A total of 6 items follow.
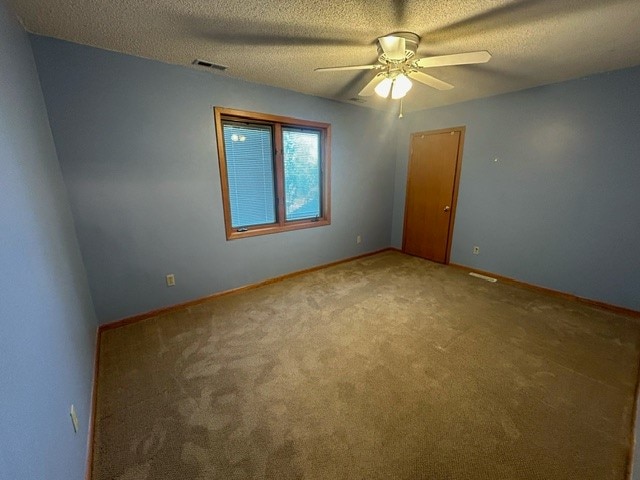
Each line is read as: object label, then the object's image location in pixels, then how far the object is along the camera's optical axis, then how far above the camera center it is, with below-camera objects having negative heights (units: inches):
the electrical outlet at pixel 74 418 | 46.8 -43.1
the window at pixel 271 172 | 113.4 +2.0
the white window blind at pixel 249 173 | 114.4 +1.3
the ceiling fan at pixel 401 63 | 69.1 +31.7
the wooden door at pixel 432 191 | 148.4 -9.1
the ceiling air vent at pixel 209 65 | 91.4 +39.2
